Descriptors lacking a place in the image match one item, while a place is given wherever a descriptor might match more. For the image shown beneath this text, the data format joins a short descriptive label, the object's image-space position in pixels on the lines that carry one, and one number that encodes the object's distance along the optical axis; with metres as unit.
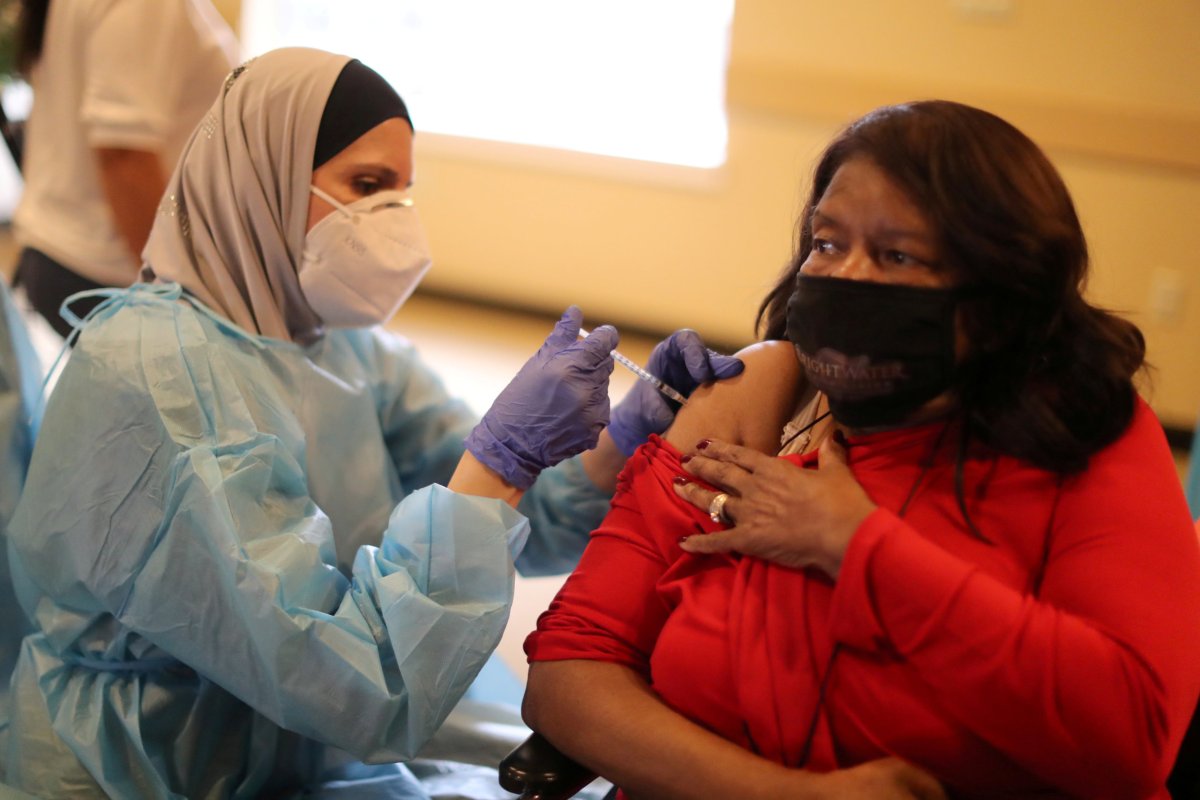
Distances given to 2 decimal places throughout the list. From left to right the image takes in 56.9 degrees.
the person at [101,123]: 2.10
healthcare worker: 1.38
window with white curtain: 5.19
